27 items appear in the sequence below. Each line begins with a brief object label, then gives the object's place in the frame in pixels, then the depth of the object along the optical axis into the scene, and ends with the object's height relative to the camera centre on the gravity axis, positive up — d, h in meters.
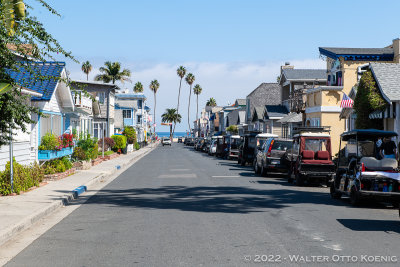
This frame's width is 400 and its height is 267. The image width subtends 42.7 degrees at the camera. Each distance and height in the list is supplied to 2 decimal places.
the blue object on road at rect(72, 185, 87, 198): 16.07 -1.78
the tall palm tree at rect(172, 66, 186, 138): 137.06 +17.51
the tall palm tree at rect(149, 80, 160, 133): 143.88 +14.17
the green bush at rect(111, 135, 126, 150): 50.40 -0.57
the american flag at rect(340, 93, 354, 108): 29.52 +2.01
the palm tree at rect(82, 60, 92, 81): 95.83 +12.98
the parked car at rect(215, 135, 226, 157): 46.62 -1.02
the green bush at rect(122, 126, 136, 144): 61.25 +0.27
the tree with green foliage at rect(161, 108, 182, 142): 171.88 +6.84
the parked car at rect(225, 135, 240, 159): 42.94 -0.80
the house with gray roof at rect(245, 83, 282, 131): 73.00 +5.71
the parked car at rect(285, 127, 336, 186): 19.39 -0.96
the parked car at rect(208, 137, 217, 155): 52.28 -1.18
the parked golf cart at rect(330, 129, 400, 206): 13.31 -0.94
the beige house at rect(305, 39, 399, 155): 36.03 +3.84
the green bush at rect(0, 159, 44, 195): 14.95 -1.33
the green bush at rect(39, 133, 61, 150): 21.78 -0.30
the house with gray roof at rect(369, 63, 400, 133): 23.06 +2.10
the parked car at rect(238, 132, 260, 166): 33.84 -0.76
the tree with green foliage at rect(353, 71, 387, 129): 24.30 +1.70
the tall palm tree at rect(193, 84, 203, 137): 148.75 +13.56
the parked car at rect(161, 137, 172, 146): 102.44 -1.13
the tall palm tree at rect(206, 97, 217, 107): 177.62 +11.95
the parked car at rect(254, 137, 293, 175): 23.95 -0.91
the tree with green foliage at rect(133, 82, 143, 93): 128.50 +12.16
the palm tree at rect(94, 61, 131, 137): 87.00 +10.70
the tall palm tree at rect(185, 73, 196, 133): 140.38 +16.01
